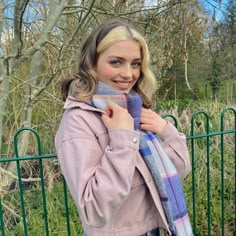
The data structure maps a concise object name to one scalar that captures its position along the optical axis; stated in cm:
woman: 112
